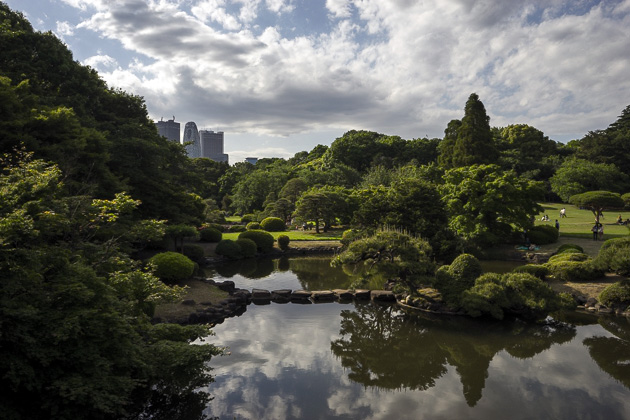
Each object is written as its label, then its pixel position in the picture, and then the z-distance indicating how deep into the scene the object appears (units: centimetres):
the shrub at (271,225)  3531
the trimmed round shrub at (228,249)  2452
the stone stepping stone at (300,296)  1584
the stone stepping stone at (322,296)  1576
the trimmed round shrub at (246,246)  2536
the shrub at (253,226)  3538
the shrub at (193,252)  2259
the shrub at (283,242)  2764
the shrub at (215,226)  3250
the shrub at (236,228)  3598
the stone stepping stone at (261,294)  1602
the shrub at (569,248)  2027
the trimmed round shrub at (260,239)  2680
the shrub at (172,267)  1538
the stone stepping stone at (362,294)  1582
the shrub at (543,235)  2505
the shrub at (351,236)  1825
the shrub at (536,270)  1684
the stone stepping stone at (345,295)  1588
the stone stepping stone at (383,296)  1556
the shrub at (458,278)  1352
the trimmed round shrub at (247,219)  4306
